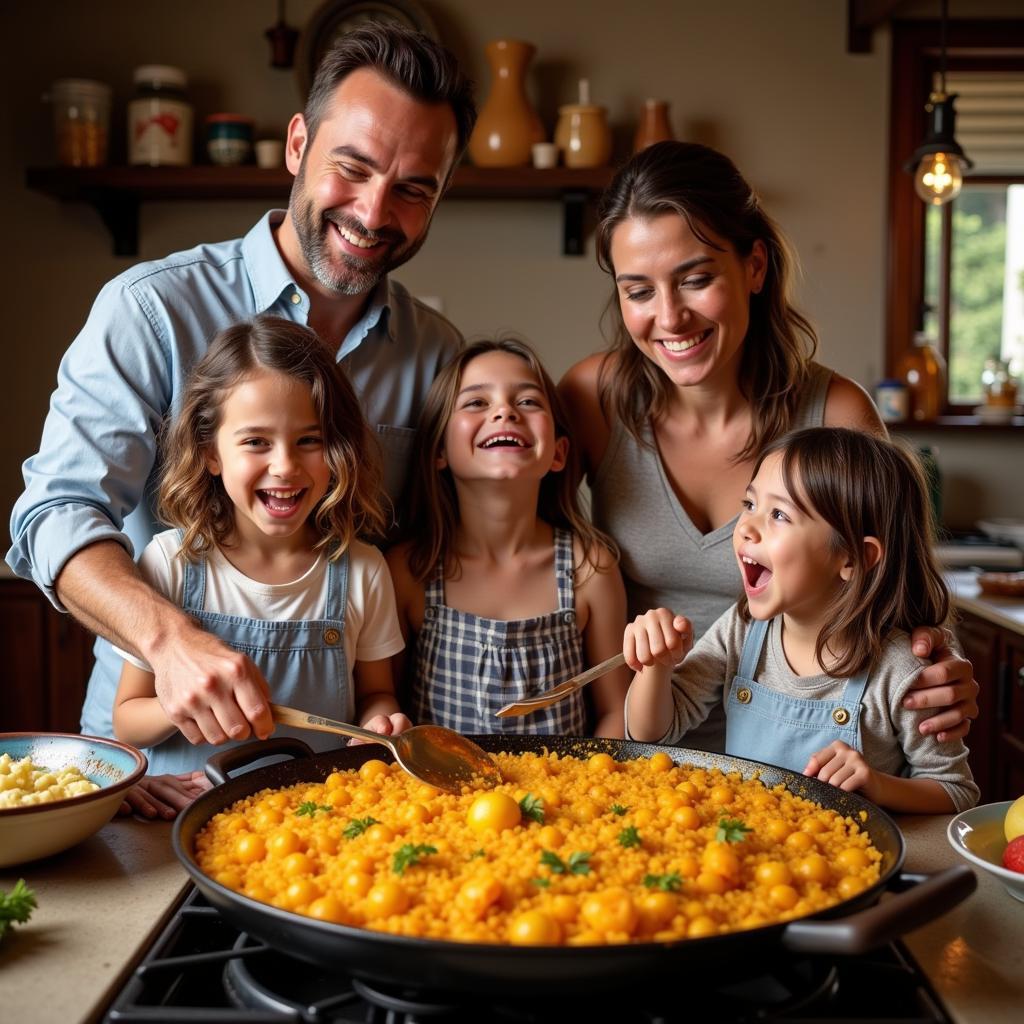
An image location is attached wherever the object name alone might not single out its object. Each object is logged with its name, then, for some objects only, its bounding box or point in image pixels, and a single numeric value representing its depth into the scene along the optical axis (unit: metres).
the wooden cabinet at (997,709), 3.19
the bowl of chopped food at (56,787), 1.20
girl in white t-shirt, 1.77
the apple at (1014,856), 1.20
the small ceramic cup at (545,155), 3.97
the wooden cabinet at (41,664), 3.68
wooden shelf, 3.95
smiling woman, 1.95
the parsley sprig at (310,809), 1.28
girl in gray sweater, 1.65
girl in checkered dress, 2.03
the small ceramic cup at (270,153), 3.97
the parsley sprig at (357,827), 1.21
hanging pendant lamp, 3.45
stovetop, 0.95
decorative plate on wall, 3.98
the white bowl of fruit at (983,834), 1.26
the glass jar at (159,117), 3.95
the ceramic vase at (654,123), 4.01
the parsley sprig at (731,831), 1.19
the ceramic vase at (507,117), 3.98
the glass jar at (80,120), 3.96
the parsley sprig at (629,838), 1.17
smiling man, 1.78
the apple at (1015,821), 1.27
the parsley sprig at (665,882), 1.06
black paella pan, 0.89
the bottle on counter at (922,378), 4.25
